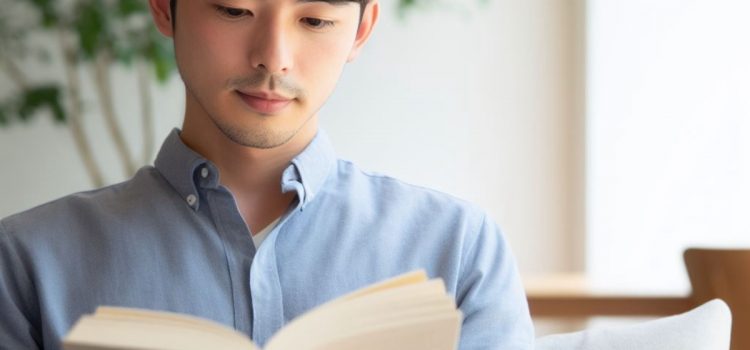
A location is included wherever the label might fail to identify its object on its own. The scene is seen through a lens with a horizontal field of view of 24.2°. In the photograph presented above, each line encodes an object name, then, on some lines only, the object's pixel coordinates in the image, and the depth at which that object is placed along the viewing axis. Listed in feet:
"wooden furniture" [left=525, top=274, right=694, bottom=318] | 5.72
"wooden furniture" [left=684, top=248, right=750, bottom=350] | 5.40
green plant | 13.38
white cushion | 4.82
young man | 4.38
